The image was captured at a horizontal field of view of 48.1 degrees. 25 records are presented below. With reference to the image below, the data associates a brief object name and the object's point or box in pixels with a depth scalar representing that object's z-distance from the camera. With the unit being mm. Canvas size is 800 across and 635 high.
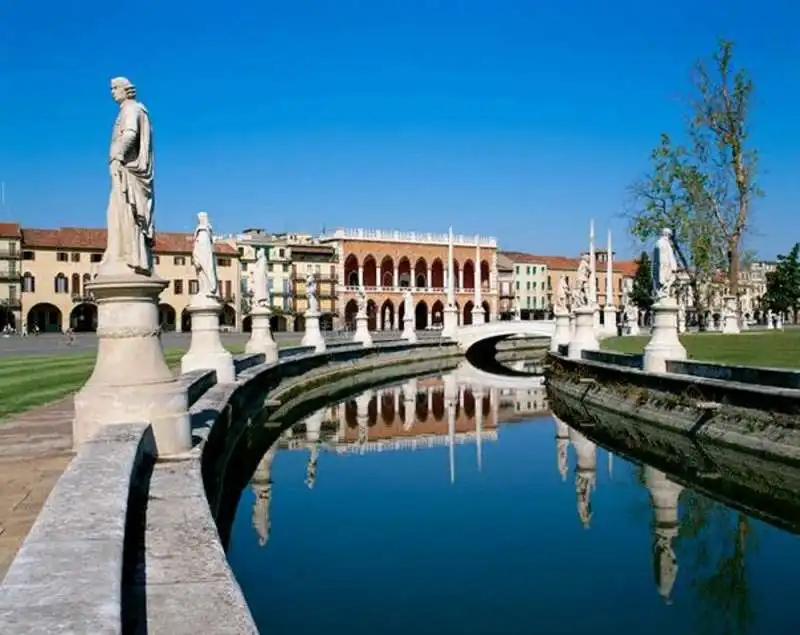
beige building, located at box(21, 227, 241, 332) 76375
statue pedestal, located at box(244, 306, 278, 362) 25438
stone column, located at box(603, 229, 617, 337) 49750
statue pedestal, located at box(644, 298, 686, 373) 19438
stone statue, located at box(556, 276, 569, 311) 42275
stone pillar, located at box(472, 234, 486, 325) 55209
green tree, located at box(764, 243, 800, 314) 91438
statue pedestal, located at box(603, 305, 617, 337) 50125
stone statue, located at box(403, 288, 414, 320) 50625
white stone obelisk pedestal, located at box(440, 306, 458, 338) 53594
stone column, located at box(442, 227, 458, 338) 53688
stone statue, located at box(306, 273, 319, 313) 33772
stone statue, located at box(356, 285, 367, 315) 42469
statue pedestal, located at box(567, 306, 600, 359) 29406
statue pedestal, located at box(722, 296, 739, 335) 40300
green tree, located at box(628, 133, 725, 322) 42062
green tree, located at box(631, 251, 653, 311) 93562
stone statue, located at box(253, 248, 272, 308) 25266
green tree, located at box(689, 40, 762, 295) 39156
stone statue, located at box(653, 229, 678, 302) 20453
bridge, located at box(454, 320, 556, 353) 50750
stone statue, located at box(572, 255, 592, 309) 33956
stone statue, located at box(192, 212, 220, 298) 18031
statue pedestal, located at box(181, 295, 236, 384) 16953
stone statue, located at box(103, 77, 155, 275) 8258
